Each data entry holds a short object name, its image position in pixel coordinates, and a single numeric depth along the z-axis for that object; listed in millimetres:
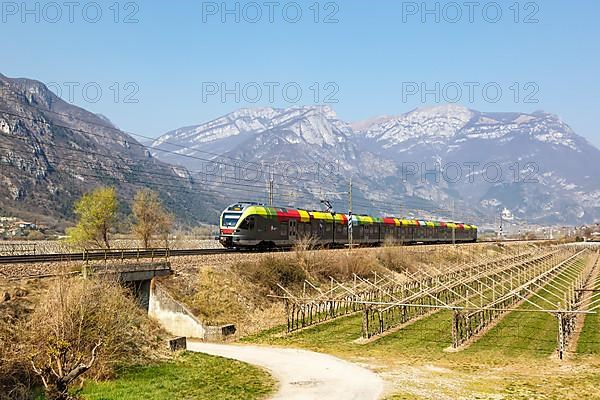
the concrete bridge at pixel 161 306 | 38625
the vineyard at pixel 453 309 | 37238
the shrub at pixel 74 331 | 21453
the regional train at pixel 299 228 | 55753
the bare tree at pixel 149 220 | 80250
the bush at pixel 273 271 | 49250
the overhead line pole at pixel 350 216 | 65875
